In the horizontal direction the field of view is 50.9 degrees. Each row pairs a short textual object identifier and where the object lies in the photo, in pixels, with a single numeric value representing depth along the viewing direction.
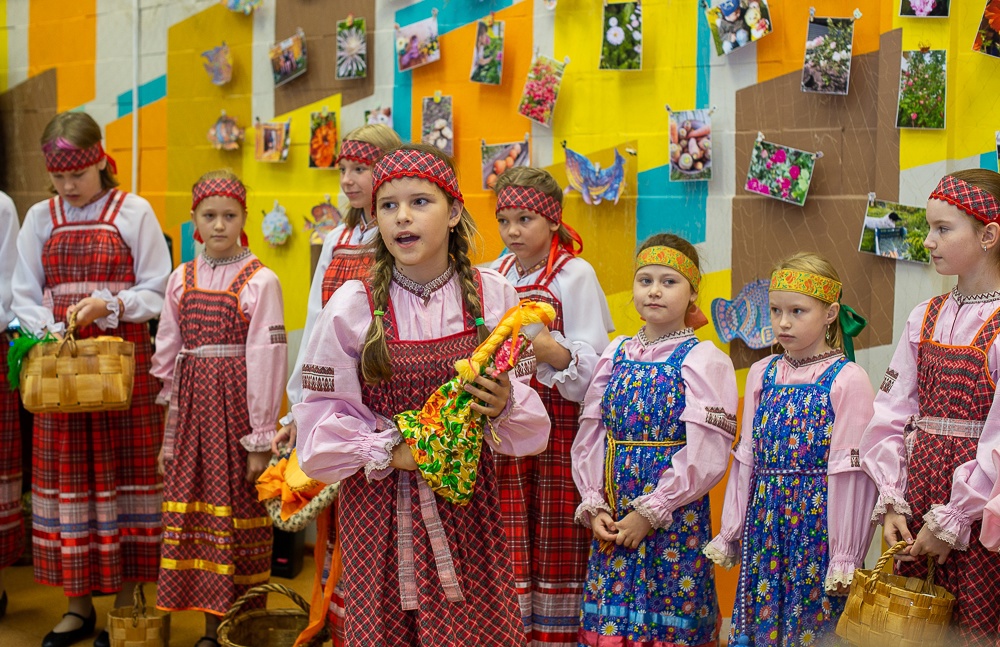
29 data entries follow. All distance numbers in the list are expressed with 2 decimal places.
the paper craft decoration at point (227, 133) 5.30
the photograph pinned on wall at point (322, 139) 5.03
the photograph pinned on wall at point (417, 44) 4.69
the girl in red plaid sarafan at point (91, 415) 4.13
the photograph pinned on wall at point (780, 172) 3.86
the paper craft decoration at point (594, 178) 4.25
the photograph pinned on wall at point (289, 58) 5.08
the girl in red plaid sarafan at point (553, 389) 3.42
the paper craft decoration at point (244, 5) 5.20
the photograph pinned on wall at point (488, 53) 4.49
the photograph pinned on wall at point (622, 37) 4.18
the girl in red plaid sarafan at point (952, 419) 2.71
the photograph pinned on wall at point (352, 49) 4.90
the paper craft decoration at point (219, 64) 5.29
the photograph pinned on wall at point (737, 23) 3.90
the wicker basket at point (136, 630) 3.87
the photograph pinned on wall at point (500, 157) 4.48
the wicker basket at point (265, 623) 3.73
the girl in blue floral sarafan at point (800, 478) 2.97
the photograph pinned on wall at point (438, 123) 4.68
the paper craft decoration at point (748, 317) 3.97
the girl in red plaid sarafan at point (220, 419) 3.87
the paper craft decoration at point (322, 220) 5.08
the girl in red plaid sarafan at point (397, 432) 2.34
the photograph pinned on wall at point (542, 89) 4.36
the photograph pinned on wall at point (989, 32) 3.48
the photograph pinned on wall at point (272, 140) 5.18
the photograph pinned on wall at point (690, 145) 4.06
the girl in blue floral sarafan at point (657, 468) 3.13
